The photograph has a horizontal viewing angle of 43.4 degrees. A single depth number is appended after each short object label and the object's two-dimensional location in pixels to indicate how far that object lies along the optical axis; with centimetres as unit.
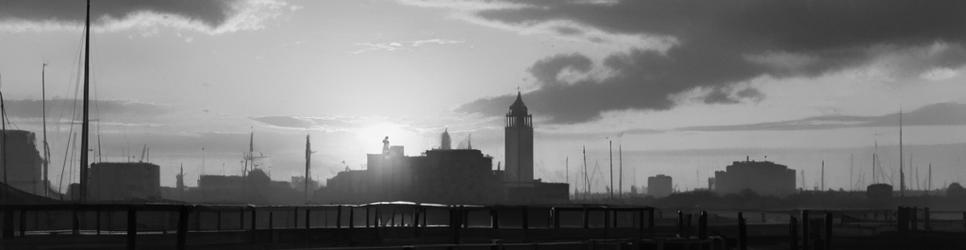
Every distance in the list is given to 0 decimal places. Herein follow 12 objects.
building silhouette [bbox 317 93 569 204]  16700
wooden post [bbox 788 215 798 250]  5059
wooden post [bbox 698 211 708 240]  4556
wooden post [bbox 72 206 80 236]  4728
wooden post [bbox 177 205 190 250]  3284
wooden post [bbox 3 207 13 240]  4041
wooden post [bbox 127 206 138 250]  3172
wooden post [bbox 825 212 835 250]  5056
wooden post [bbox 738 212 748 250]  4460
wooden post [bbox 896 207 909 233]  7412
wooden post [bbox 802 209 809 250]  5016
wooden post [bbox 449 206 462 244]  4515
